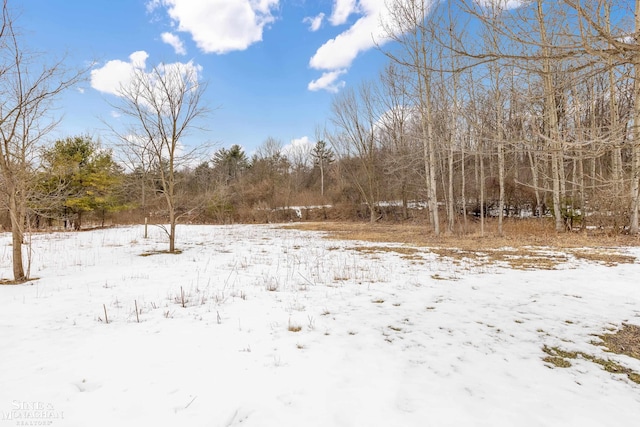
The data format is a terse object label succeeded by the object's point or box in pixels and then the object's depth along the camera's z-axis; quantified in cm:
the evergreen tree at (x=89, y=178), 1808
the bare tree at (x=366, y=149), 2384
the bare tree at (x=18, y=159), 556
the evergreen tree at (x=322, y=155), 4409
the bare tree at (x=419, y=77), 1208
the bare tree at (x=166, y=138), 865
